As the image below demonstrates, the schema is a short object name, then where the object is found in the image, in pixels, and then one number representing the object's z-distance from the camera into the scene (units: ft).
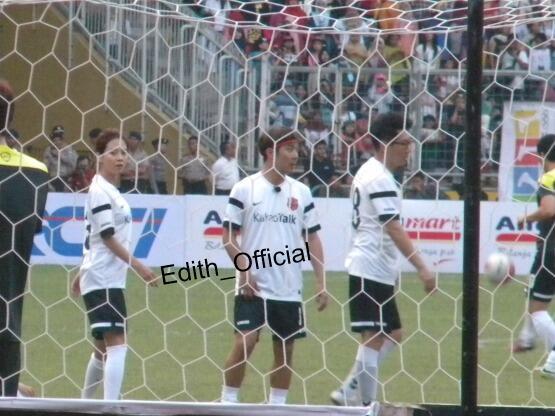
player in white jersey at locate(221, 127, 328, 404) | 43.06
